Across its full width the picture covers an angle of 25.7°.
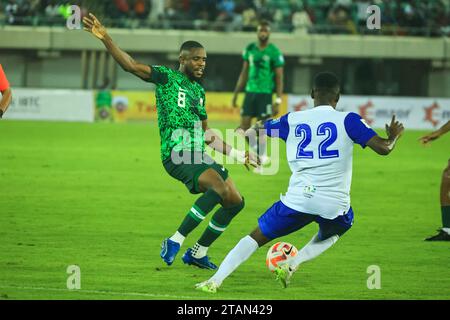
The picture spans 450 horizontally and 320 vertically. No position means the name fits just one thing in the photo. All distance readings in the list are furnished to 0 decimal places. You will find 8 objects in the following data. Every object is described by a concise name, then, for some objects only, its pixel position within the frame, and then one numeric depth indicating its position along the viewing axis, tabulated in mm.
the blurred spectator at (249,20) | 41031
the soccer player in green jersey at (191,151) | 9852
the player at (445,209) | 12086
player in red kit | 11820
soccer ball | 9289
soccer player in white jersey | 8633
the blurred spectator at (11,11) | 40722
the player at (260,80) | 20500
